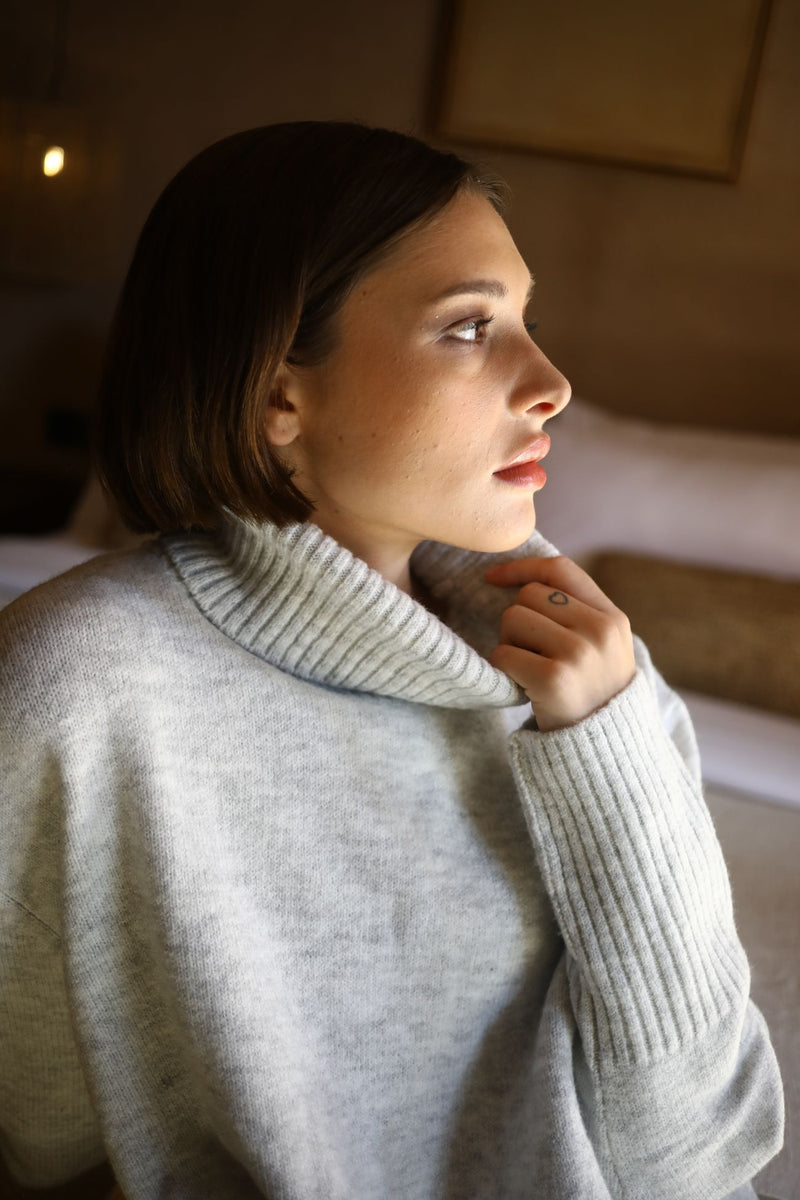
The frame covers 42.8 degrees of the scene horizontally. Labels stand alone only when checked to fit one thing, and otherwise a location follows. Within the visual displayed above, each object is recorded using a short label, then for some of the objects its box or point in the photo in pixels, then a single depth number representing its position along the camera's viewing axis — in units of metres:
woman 0.72
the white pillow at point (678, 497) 1.95
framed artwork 2.32
